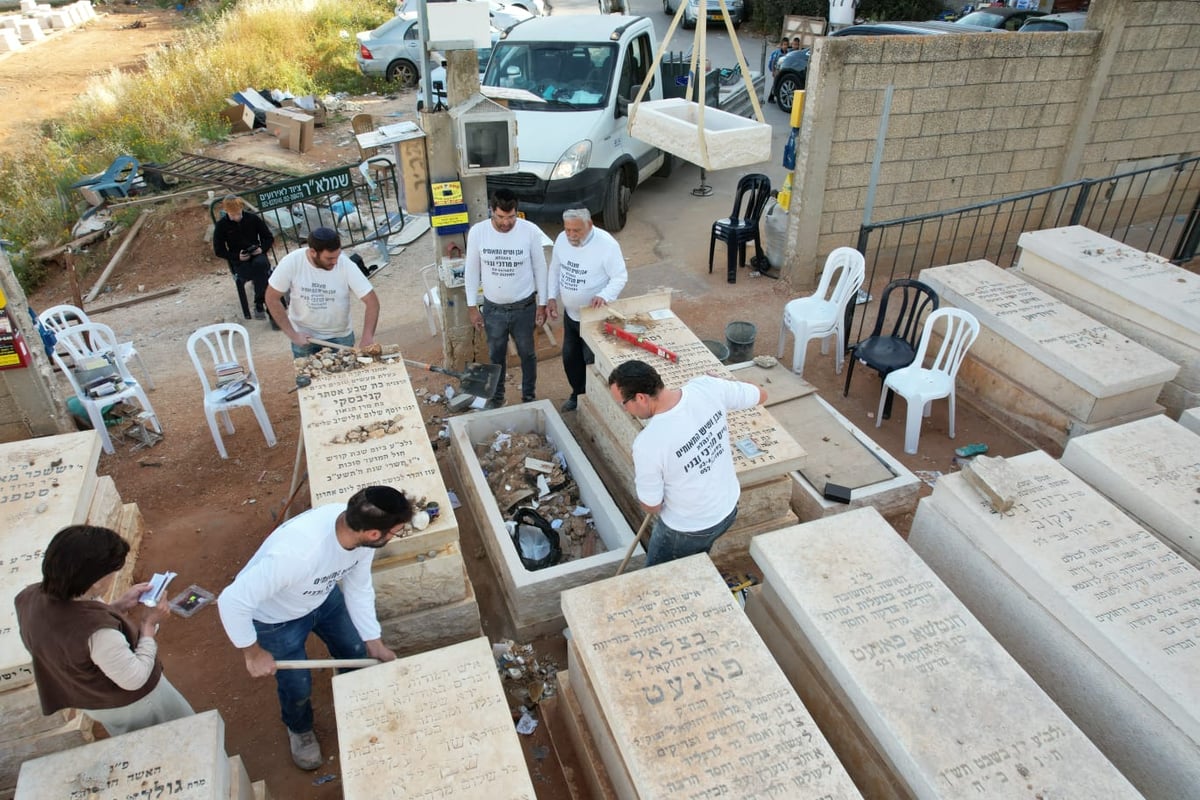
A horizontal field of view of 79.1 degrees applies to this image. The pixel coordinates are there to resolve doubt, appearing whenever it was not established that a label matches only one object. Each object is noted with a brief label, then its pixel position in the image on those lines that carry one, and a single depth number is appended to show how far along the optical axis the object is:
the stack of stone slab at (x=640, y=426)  4.68
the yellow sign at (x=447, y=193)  6.12
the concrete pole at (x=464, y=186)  5.74
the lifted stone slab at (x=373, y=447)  4.11
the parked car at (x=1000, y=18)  12.75
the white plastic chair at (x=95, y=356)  5.93
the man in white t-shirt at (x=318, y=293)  5.20
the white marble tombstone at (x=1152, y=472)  3.90
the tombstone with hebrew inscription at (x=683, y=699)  2.74
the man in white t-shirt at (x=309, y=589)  2.99
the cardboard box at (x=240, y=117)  14.13
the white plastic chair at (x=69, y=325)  6.45
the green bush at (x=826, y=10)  20.02
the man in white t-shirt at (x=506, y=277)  5.60
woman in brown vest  2.71
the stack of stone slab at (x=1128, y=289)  5.70
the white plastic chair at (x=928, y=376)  5.73
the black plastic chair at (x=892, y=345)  6.07
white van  9.24
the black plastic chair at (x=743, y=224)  8.52
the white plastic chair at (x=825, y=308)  6.58
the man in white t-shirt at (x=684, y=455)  3.43
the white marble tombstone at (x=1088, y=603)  3.03
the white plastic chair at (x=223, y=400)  5.83
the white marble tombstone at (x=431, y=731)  2.76
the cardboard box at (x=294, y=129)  13.26
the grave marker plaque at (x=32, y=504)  3.59
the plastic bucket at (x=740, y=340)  6.79
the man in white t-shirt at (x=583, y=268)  5.62
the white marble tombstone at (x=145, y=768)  2.82
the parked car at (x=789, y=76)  14.50
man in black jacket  7.84
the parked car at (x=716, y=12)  20.41
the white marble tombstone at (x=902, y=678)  2.74
